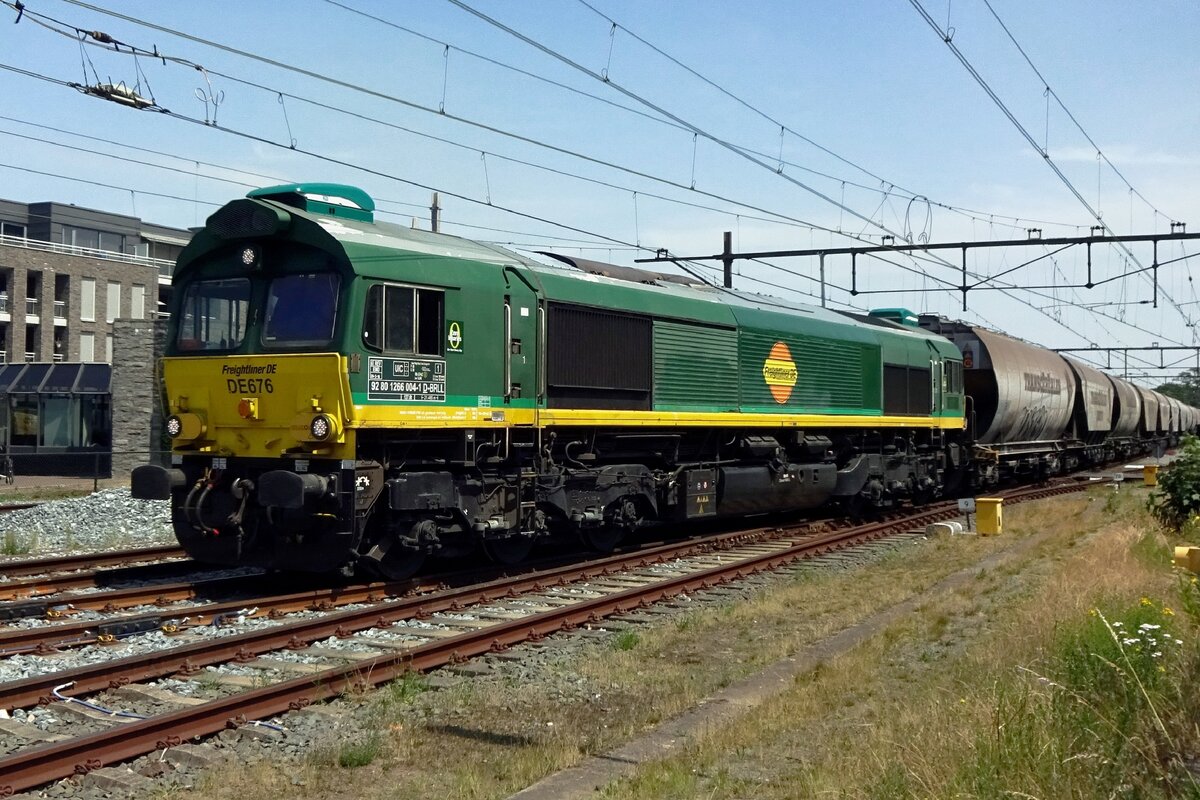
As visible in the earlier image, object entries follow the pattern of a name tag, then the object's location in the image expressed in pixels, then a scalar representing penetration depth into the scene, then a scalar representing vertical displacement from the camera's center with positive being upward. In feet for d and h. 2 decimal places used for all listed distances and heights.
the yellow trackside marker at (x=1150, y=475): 91.07 -4.54
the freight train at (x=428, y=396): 36.65 +0.55
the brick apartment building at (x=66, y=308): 117.19 +14.40
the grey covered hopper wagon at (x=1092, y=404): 116.06 +1.57
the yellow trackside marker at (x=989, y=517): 59.36 -5.28
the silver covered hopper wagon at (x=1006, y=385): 88.02 +2.66
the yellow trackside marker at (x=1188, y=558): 28.37 -3.68
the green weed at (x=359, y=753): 21.31 -6.65
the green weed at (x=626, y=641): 31.99 -6.62
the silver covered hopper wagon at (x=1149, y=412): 154.87 +1.05
